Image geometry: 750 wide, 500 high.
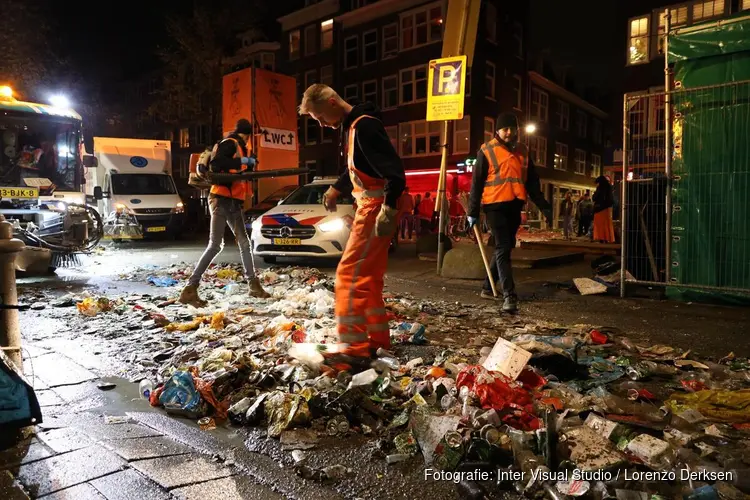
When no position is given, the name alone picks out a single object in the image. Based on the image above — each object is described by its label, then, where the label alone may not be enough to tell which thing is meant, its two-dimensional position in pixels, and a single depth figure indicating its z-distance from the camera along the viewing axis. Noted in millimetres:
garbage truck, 9445
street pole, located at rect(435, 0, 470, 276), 8438
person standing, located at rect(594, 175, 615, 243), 14562
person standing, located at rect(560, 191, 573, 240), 20766
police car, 9828
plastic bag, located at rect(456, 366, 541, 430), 2846
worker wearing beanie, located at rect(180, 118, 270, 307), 6438
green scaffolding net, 6031
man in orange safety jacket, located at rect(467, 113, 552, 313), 6109
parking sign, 8414
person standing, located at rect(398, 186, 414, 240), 20125
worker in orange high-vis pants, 3707
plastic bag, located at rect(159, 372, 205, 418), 3230
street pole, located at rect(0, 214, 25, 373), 3105
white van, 18094
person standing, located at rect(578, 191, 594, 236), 23484
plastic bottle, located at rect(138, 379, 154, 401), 3574
